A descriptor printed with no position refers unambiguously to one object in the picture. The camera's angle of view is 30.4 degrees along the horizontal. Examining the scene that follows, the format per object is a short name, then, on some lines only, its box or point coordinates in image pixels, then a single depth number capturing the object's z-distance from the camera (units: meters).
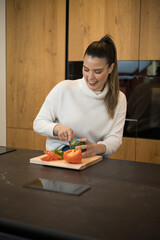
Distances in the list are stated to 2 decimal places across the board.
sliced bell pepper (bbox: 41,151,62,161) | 1.54
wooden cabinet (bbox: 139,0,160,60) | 3.01
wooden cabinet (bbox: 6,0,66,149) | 3.50
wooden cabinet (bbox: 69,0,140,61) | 3.12
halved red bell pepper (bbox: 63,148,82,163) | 1.48
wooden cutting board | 1.46
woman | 1.94
